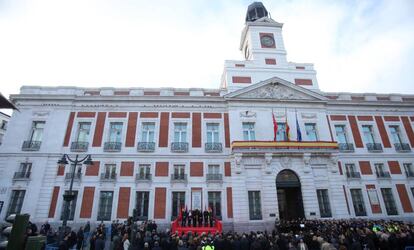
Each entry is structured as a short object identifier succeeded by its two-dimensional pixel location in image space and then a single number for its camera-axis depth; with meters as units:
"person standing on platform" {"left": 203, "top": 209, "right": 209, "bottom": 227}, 17.19
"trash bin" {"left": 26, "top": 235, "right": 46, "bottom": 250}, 4.12
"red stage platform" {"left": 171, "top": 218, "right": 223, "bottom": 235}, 15.97
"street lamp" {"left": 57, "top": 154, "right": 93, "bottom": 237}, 11.84
